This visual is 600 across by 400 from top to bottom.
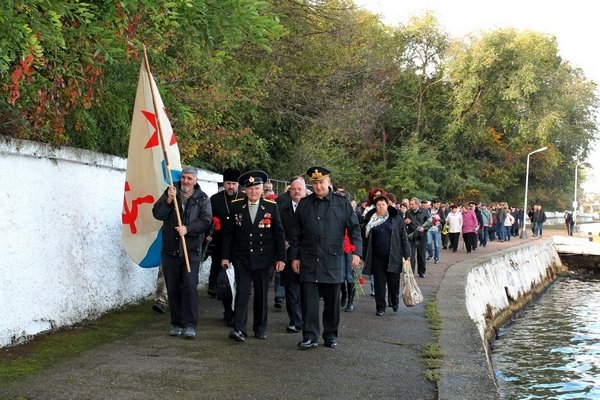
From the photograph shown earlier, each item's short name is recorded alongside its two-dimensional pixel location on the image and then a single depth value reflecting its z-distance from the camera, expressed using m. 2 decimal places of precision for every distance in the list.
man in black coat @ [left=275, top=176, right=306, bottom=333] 8.95
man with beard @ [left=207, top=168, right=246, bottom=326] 9.48
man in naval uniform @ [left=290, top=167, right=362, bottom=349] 7.88
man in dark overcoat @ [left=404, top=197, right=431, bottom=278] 15.77
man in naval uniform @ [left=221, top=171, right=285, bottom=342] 8.19
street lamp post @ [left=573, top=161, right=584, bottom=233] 62.00
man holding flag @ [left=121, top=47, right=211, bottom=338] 8.05
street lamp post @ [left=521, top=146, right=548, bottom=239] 41.03
